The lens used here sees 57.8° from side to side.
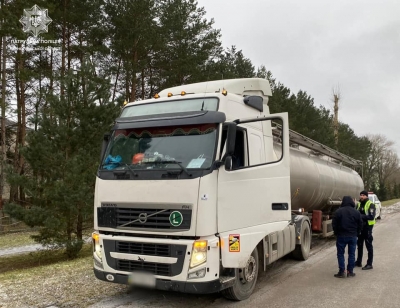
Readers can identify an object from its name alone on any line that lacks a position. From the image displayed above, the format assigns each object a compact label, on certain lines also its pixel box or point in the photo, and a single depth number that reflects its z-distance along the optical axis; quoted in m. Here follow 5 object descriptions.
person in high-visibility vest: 7.96
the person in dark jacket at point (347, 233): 7.28
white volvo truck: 4.75
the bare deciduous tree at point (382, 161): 65.75
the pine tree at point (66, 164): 10.02
